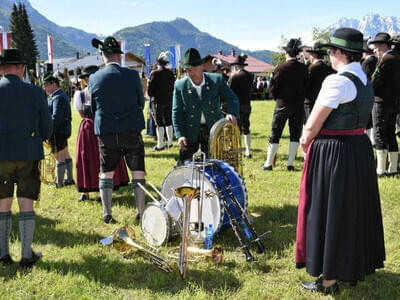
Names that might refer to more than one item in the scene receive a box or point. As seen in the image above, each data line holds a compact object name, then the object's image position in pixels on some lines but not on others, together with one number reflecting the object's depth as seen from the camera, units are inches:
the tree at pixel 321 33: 2119.6
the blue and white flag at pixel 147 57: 600.1
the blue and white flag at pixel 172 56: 547.6
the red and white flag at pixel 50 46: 554.7
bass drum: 175.0
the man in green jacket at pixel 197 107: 212.8
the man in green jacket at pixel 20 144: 156.5
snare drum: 179.8
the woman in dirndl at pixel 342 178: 127.6
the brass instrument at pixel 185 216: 143.6
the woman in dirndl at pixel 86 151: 252.4
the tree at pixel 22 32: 3361.2
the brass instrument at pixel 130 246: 162.8
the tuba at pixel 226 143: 201.5
